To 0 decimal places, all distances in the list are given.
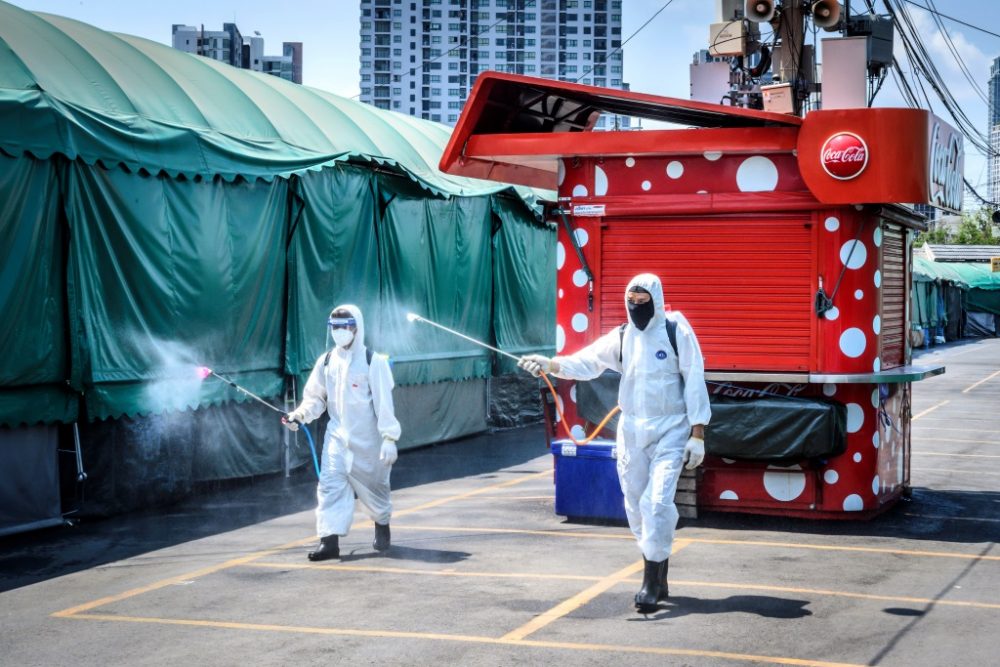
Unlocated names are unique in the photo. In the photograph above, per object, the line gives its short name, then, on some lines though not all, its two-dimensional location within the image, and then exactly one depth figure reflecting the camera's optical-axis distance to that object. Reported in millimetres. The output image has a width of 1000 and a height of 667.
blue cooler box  11125
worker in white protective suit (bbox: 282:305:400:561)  9875
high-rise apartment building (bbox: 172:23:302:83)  120812
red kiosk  10594
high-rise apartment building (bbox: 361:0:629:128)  183562
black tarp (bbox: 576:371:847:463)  10648
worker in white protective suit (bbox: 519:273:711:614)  8195
